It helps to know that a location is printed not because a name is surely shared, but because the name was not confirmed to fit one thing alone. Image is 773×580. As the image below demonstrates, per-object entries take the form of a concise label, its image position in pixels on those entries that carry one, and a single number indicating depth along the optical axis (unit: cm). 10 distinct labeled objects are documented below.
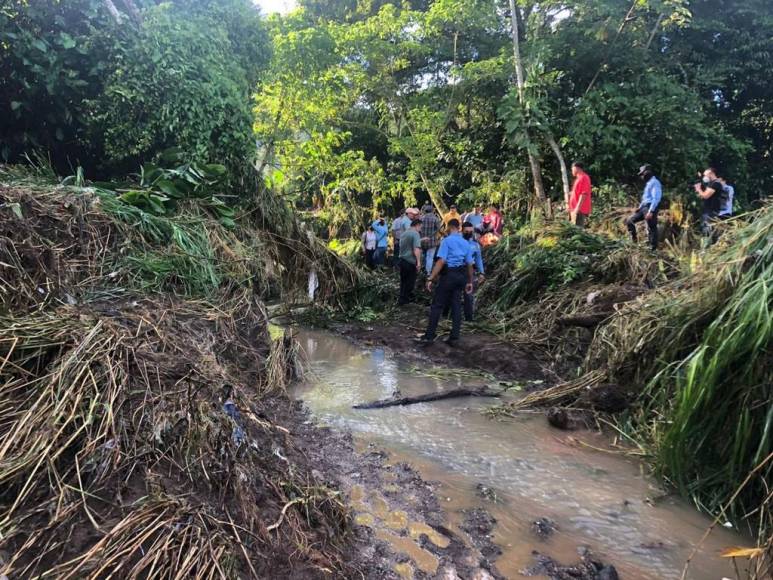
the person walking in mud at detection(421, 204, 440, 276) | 1052
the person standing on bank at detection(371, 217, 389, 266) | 1351
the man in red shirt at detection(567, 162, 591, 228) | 940
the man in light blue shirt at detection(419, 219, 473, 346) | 738
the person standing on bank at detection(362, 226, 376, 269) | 1353
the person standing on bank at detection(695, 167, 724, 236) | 827
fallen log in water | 536
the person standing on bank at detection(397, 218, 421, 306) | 970
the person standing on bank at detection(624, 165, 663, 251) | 837
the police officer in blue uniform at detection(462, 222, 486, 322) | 813
